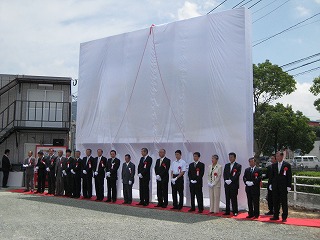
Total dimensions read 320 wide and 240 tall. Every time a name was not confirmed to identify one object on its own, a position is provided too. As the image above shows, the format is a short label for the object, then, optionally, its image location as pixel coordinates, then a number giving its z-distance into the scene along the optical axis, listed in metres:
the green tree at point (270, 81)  22.53
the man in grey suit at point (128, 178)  11.68
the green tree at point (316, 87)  18.25
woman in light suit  9.89
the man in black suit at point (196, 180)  10.11
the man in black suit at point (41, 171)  14.59
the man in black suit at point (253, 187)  9.15
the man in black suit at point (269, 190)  9.52
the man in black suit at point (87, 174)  12.85
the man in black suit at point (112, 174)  12.04
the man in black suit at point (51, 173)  14.24
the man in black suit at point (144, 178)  11.27
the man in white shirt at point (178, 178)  10.48
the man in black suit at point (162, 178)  10.85
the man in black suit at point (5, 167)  16.58
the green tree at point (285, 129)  26.86
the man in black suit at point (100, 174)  12.42
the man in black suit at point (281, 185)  8.72
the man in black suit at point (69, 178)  13.48
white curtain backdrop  10.37
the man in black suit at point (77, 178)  13.22
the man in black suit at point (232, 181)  9.45
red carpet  8.23
